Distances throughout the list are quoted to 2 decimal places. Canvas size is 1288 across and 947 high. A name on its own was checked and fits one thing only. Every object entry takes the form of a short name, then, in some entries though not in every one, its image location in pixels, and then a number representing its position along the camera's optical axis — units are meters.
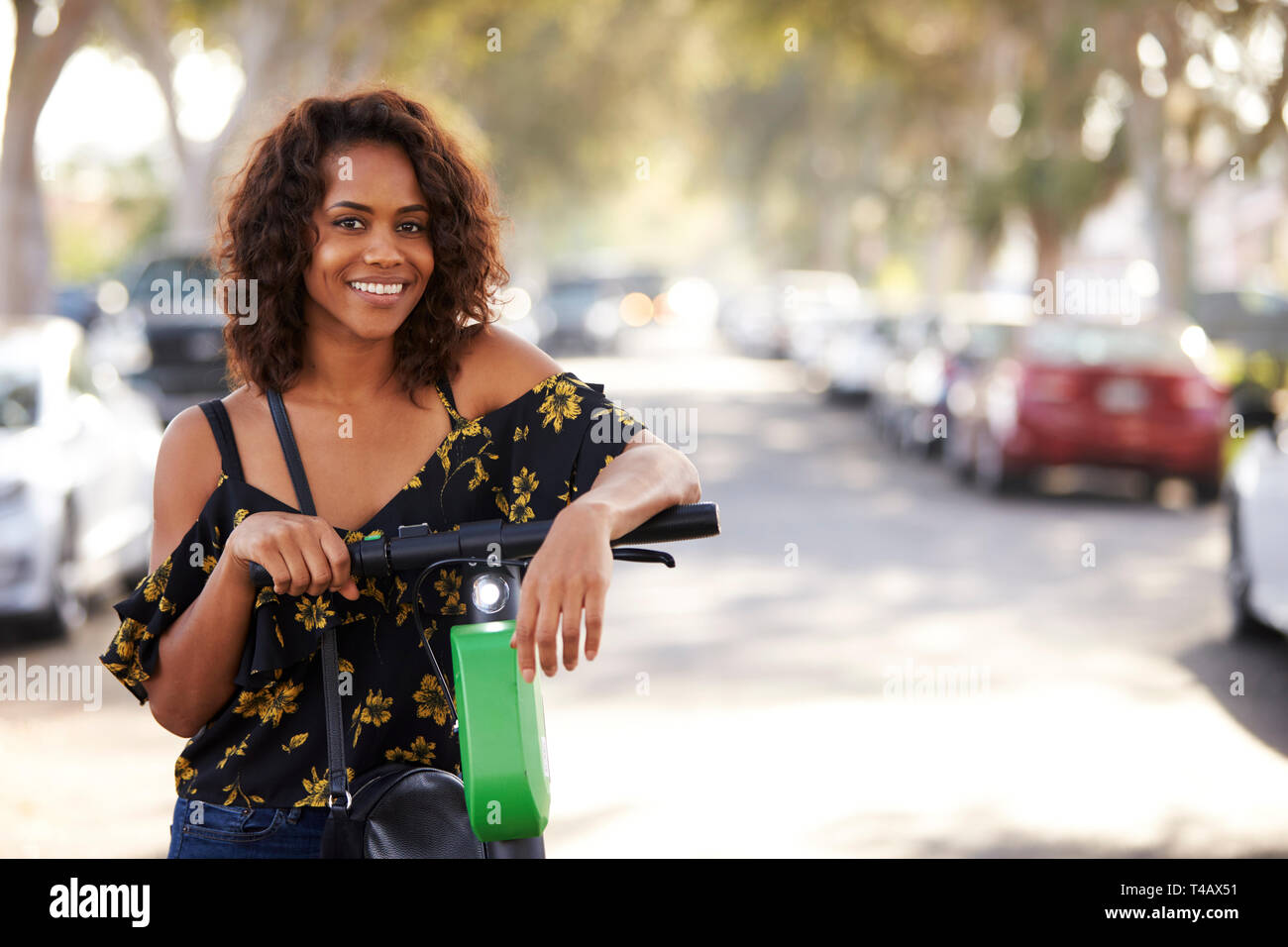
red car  14.65
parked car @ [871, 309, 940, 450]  20.11
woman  2.20
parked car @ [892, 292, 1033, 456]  18.16
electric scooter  1.88
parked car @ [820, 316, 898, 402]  26.45
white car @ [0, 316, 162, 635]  8.36
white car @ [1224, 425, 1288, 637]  8.09
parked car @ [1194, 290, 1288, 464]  24.60
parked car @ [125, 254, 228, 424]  18.95
